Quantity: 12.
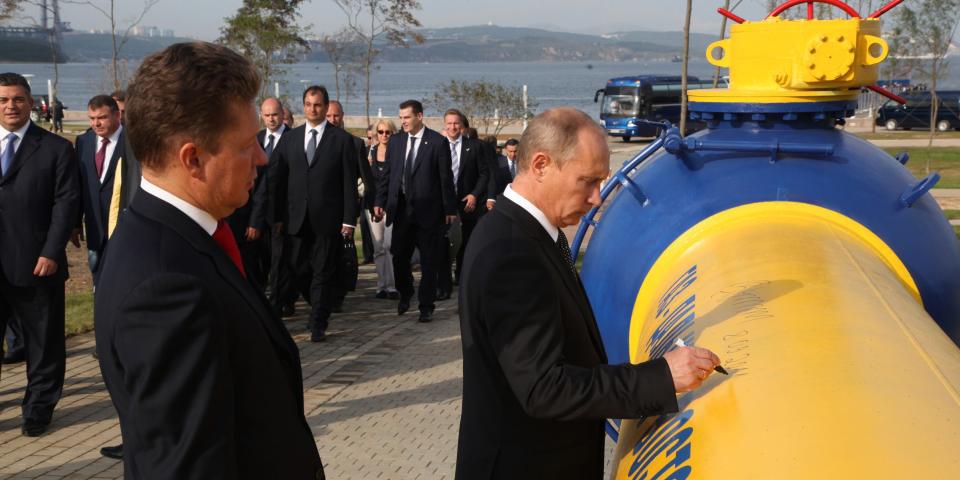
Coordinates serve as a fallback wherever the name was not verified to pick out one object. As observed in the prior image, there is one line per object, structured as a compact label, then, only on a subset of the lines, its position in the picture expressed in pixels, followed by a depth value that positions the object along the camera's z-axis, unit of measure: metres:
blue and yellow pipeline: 1.86
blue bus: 38.75
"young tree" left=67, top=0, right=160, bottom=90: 19.42
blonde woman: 10.48
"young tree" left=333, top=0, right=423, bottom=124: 29.86
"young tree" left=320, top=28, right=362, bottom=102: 37.97
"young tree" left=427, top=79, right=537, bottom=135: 33.31
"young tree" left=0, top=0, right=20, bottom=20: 21.19
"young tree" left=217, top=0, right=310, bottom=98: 27.06
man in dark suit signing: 2.44
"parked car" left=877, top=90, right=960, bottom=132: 37.88
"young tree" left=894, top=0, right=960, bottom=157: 27.48
